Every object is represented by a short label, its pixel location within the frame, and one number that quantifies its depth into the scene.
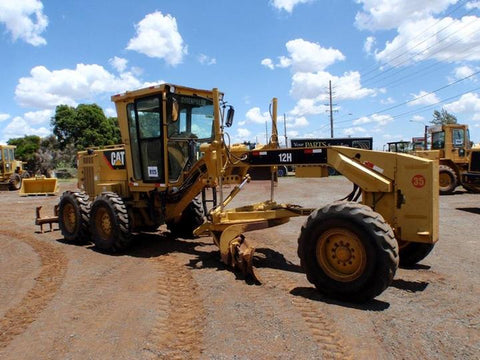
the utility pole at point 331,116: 47.69
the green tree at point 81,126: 45.03
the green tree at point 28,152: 44.51
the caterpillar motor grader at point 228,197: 4.79
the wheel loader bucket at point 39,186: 21.80
